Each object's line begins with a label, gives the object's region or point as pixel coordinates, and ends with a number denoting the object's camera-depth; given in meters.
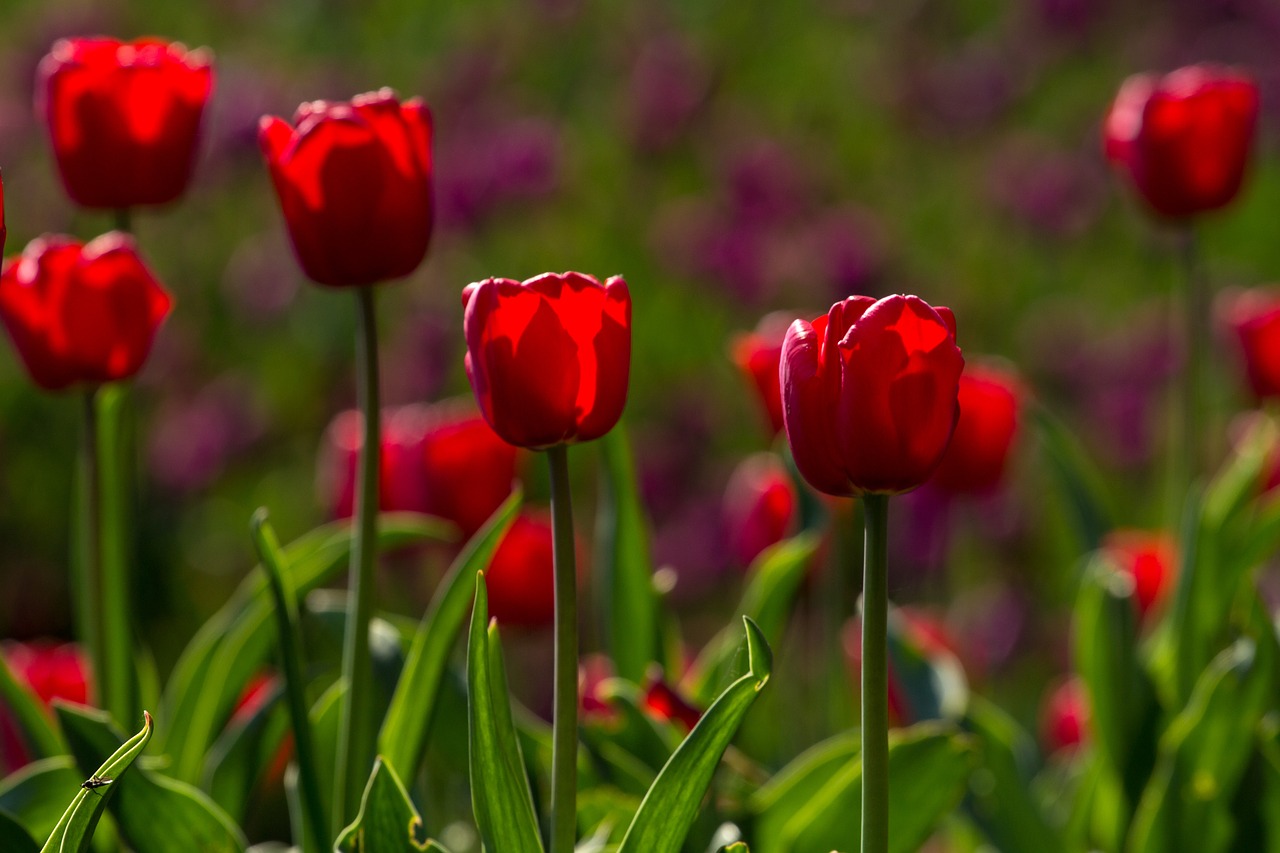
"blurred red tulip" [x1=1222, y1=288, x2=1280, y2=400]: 2.96
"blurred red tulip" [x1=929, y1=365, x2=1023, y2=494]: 3.05
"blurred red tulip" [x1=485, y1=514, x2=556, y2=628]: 3.02
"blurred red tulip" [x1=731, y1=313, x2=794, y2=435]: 2.87
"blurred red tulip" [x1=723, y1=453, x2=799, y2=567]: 2.94
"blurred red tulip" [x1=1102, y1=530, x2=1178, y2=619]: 3.12
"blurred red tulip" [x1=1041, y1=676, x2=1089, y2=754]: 3.05
